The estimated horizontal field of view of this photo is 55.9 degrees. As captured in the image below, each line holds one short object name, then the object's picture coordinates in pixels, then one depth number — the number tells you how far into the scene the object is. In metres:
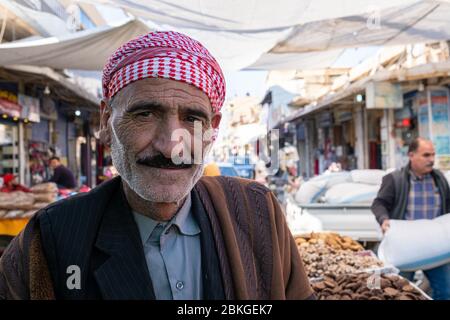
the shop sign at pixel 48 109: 11.06
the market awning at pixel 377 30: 4.56
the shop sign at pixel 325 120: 16.66
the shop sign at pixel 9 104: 8.10
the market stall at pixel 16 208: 4.52
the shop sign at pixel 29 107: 9.11
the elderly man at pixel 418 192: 4.08
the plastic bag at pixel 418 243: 3.87
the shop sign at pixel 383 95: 9.61
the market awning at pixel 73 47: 4.90
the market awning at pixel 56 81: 7.54
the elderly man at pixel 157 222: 1.08
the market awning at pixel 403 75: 8.34
